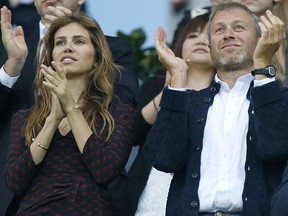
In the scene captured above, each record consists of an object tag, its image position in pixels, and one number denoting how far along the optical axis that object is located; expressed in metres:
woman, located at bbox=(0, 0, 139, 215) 17.30
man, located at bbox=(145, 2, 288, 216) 14.92
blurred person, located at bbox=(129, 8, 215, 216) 17.64
